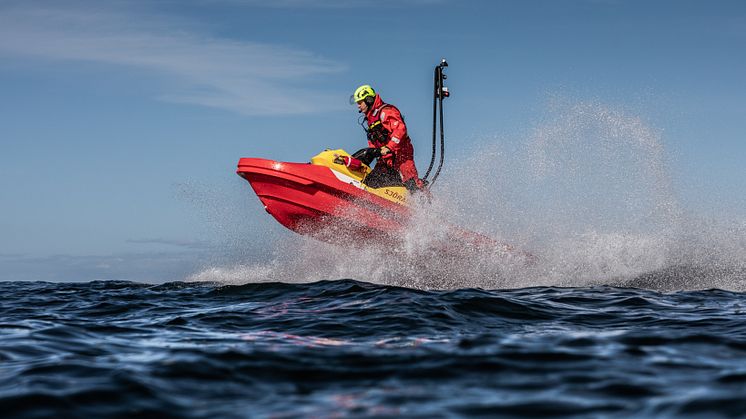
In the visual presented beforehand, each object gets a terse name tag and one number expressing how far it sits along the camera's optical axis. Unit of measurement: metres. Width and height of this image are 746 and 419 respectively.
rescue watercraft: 11.95
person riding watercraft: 12.13
